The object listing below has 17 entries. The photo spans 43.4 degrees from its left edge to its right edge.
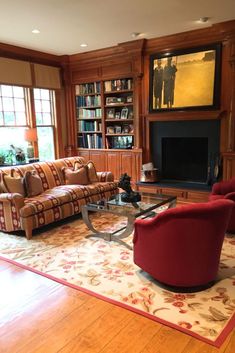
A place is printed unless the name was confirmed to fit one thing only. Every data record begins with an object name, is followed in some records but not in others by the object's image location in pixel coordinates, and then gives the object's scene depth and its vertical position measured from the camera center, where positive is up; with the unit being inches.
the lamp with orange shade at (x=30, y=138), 222.3 -5.0
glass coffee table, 131.2 -36.6
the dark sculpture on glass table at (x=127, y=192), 146.0 -31.5
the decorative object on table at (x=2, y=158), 209.4 -18.3
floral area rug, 84.4 -53.6
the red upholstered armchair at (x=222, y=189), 154.0 -32.6
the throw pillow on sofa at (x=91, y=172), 195.0 -27.5
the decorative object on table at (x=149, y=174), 218.2 -33.2
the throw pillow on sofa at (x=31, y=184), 164.1 -29.4
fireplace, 200.4 -15.3
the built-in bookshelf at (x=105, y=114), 233.6 +12.8
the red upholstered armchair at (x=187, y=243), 87.4 -35.8
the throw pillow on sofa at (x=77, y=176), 188.7 -29.1
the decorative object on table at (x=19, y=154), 215.5 -16.6
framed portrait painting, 188.2 +32.4
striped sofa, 147.3 -36.8
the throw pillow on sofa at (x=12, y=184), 156.5 -27.7
